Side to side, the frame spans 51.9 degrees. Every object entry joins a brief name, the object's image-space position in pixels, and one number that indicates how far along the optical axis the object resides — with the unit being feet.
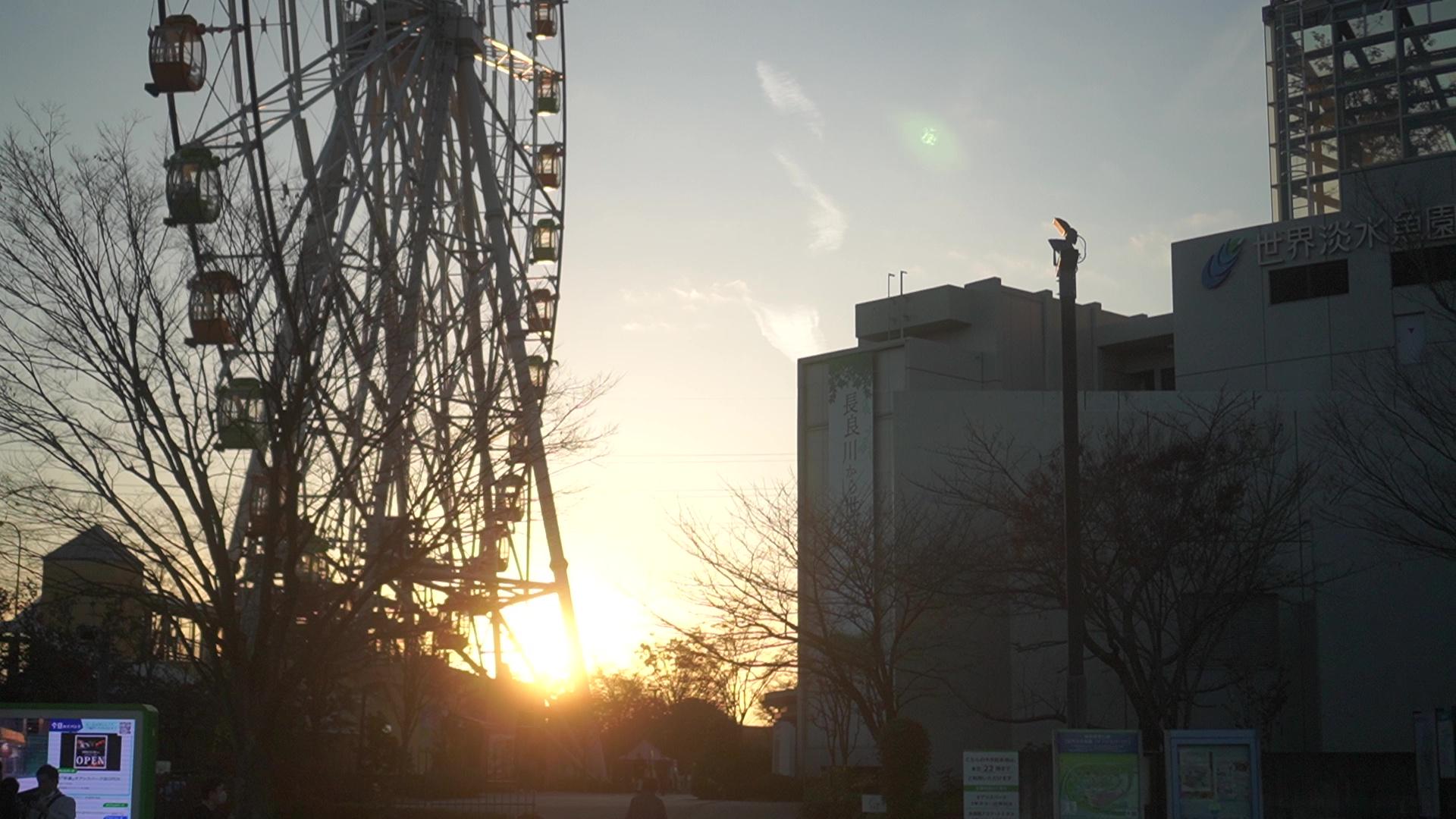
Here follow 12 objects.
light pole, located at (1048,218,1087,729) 53.67
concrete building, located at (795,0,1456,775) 116.37
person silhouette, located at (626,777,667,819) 56.49
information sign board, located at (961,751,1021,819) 60.18
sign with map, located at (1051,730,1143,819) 54.34
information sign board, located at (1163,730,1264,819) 54.34
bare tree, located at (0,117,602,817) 60.18
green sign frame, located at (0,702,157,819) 45.47
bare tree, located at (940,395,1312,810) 94.58
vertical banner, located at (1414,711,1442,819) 62.75
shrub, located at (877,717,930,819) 86.63
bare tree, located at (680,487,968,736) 106.52
